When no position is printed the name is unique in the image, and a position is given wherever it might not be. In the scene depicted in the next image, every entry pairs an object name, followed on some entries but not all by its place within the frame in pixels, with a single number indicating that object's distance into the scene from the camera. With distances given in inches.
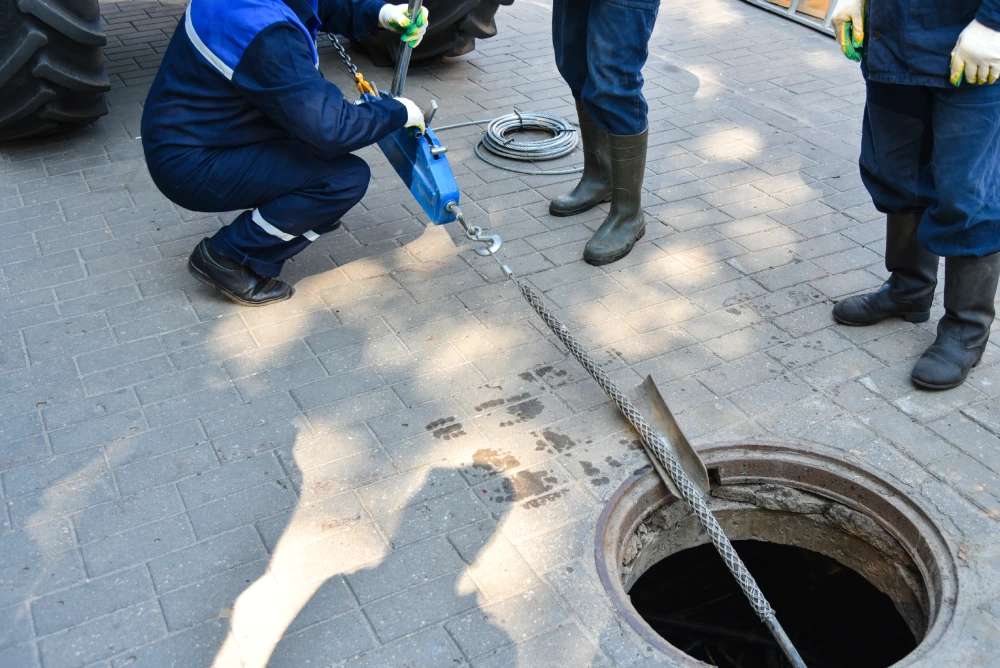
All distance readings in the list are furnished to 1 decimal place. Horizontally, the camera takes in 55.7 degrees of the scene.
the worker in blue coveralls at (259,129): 124.4
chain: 141.6
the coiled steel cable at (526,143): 190.4
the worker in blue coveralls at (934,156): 111.7
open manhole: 105.5
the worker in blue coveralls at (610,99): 143.6
